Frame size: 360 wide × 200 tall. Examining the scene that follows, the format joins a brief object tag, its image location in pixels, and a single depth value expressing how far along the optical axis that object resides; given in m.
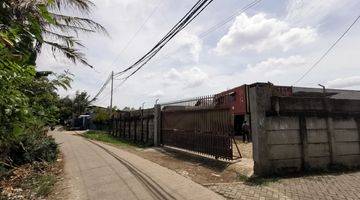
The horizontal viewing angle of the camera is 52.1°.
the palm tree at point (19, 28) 3.81
